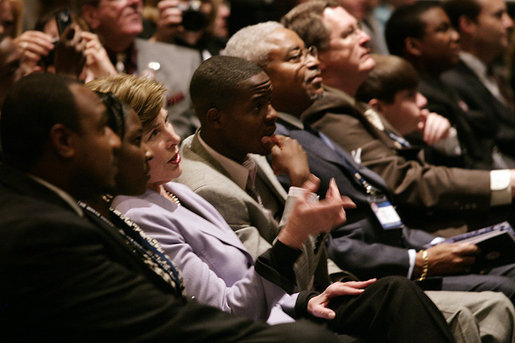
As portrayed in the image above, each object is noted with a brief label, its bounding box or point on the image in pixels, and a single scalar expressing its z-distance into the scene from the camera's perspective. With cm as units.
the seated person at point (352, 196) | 541
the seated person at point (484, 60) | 923
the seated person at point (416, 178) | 618
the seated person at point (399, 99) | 717
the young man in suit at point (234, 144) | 469
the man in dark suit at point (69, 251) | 290
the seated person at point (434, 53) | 824
